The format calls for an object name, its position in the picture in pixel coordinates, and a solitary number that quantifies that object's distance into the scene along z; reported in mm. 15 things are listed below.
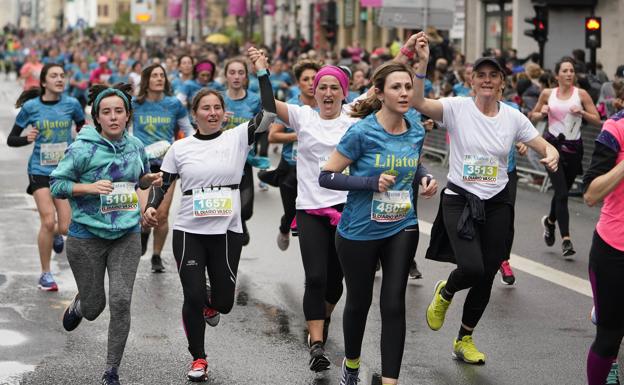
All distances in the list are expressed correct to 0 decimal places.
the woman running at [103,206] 7270
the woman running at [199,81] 14102
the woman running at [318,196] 7789
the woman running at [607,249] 5828
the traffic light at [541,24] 23950
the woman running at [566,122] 12305
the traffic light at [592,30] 21406
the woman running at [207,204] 7582
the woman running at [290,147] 9414
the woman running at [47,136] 10492
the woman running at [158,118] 11094
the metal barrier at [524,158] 16625
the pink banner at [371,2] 38334
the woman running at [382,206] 6754
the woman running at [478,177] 7719
